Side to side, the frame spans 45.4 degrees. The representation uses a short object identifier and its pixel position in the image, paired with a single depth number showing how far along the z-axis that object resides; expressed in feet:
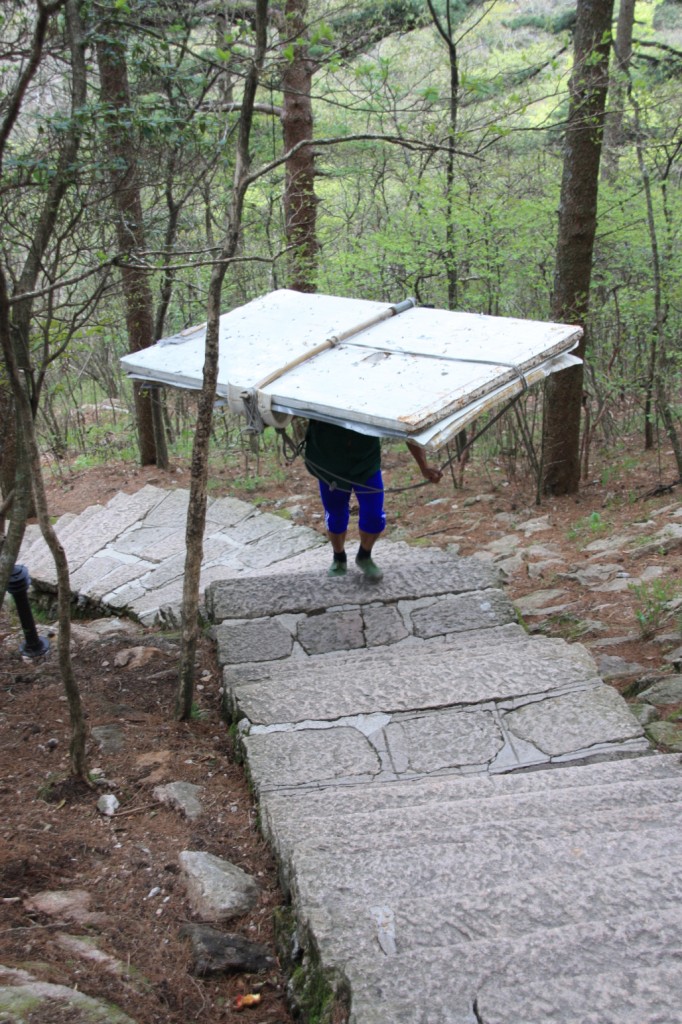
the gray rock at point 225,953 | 7.76
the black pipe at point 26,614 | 15.53
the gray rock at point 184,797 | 10.46
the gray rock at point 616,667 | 13.79
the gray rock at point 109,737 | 12.16
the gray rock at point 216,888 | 8.52
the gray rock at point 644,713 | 12.08
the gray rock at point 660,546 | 19.26
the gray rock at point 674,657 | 13.71
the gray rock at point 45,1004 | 6.01
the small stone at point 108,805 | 10.47
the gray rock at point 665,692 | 12.53
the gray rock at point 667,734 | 11.31
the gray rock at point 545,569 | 19.73
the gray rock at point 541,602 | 17.40
